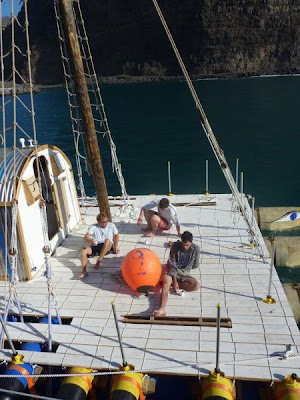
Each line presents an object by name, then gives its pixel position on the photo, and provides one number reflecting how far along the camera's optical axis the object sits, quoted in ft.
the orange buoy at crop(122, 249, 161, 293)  32.83
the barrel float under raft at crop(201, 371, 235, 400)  24.03
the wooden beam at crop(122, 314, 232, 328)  30.25
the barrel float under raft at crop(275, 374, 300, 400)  23.58
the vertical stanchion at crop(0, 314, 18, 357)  26.11
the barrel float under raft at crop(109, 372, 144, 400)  24.53
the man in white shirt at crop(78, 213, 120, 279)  37.83
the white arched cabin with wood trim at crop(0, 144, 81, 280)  35.65
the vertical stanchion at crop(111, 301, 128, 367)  25.38
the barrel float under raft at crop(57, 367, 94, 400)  25.11
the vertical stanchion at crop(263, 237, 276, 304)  32.37
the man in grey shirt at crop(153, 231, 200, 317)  33.83
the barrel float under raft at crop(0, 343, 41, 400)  25.41
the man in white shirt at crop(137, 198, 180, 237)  42.47
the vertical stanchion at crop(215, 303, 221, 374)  22.24
